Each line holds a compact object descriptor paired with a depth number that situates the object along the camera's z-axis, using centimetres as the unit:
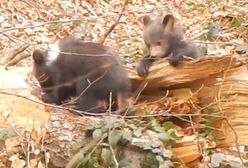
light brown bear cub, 1170
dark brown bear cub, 1100
